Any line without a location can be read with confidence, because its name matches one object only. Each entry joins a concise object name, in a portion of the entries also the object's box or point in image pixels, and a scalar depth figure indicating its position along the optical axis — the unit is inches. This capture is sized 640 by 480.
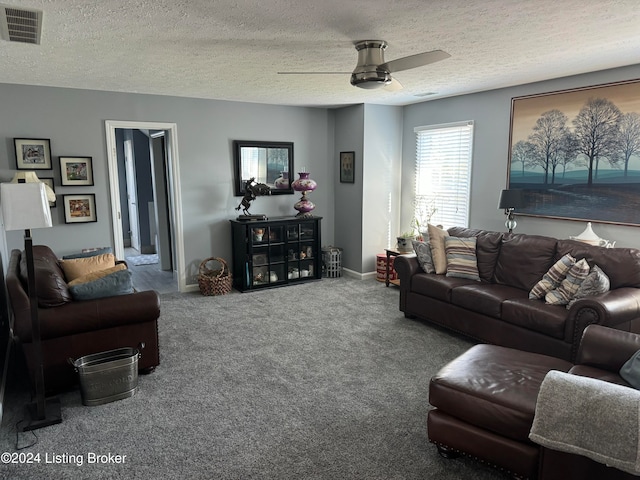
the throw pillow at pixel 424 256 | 176.9
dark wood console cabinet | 221.8
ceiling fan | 115.5
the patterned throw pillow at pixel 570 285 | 132.8
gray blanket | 65.0
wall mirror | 231.0
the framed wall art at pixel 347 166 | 243.1
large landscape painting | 151.4
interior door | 322.0
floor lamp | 96.2
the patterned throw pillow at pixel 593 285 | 129.0
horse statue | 224.5
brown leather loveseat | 112.5
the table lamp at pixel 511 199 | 173.0
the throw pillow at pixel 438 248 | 175.3
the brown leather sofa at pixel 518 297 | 122.8
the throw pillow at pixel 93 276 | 125.3
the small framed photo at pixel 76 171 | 189.2
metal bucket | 112.7
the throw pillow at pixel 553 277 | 138.9
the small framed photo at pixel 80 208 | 191.3
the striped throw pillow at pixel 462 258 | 168.7
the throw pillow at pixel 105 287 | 120.3
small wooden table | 225.5
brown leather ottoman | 80.0
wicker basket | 214.1
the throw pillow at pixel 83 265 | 146.6
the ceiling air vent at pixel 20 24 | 94.1
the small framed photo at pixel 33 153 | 179.5
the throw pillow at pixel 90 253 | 175.9
